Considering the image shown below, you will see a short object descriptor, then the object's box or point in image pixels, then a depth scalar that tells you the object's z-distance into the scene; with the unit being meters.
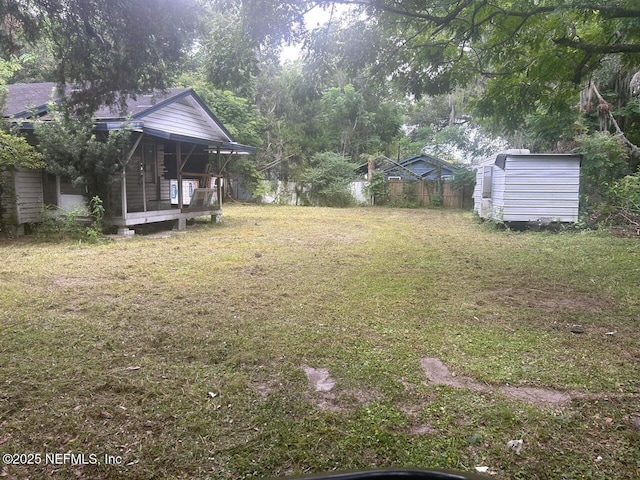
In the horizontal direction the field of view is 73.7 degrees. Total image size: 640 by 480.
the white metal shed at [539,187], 10.46
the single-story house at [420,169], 20.16
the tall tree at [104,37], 3.73
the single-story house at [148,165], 9.31
